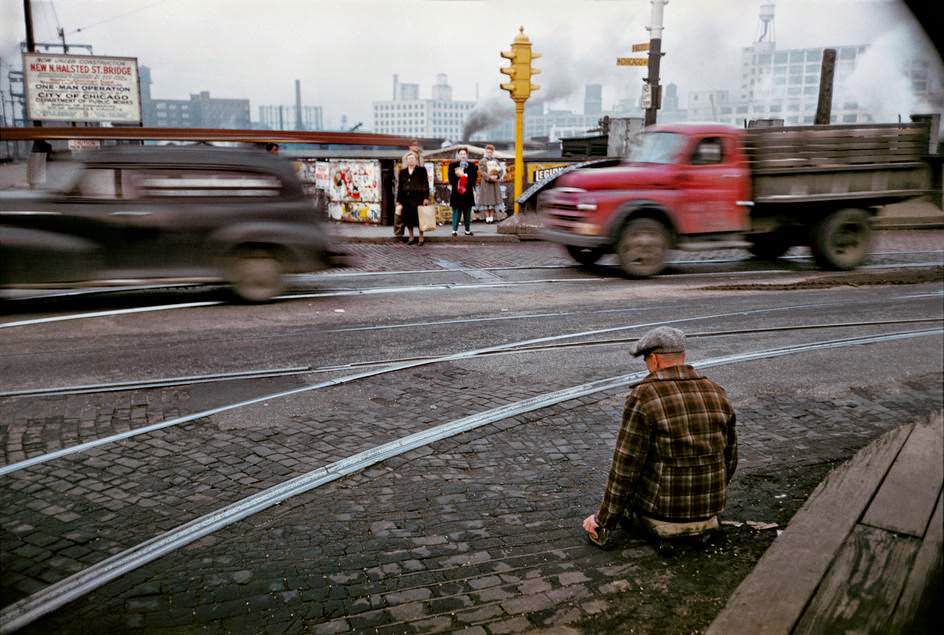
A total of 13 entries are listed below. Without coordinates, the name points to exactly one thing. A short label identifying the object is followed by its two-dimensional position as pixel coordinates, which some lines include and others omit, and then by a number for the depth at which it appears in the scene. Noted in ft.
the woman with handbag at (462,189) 58.70
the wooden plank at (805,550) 10.68
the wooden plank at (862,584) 9.39
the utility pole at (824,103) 68.13
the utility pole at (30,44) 72.89
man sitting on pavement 12.53
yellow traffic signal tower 59.11
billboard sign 81.25
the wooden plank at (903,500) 10.76
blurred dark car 30.04
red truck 40.16
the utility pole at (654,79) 58.75
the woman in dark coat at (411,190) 51.52
